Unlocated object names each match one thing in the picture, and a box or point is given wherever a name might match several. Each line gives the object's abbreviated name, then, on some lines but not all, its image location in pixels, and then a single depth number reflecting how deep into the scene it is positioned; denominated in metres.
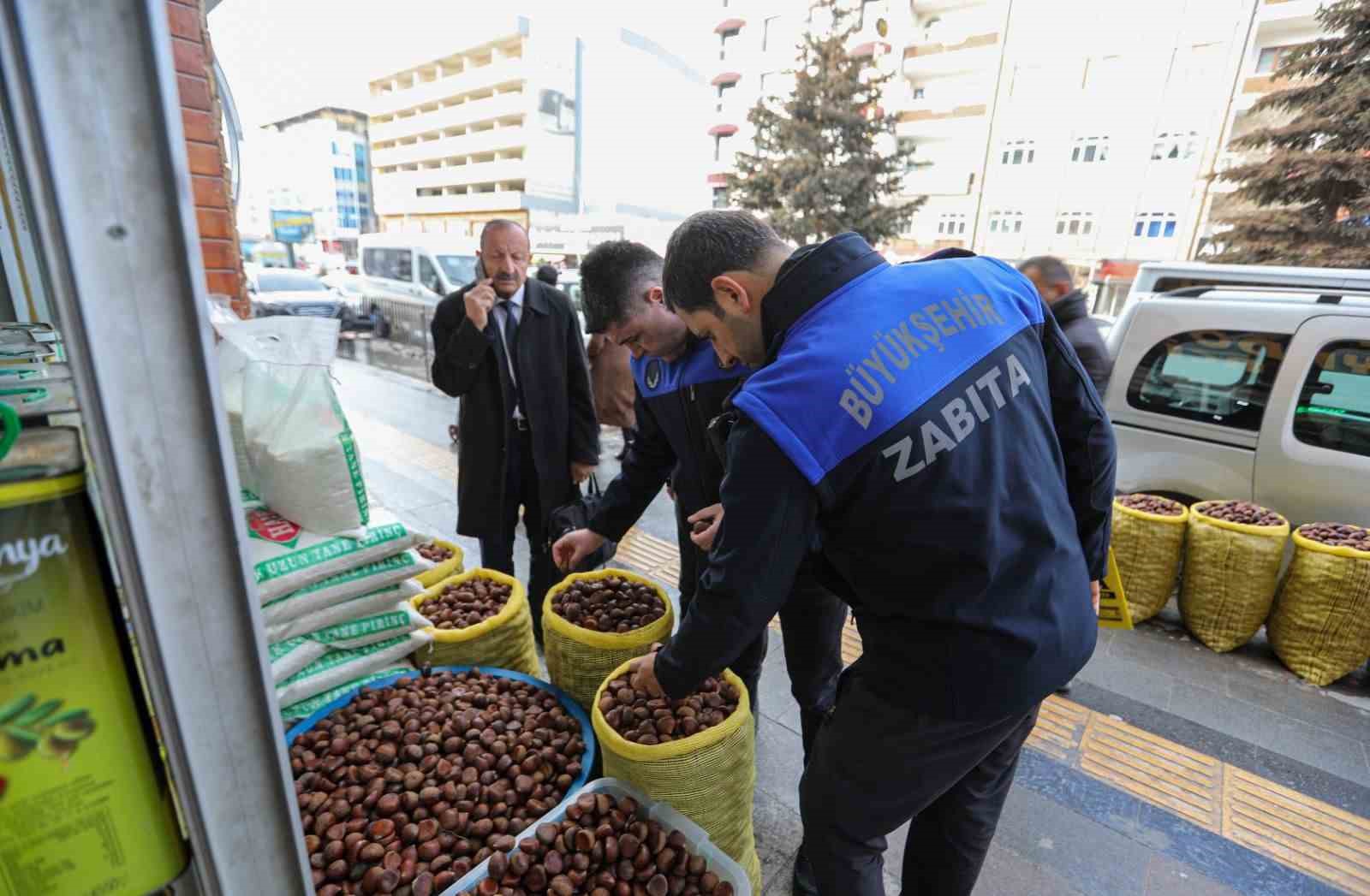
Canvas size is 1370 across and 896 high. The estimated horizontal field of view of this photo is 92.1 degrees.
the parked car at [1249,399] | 3.60
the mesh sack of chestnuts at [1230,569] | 3.51
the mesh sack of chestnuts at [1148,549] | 3.79
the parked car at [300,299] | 13.67
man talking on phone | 2.94
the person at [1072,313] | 4.05
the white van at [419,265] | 12.70
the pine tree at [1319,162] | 9.65
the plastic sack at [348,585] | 1.56
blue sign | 39.97
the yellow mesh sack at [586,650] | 2.12
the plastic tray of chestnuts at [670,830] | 1.52
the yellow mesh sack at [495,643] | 2.16
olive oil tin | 0.53
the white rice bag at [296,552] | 1.49
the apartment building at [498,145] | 44.38
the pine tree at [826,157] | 15.88
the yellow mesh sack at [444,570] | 2.83
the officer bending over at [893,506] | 1.22
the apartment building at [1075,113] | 21.48
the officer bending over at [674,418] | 2.17
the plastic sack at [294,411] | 1.48
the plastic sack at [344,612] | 1.60
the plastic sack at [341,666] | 1.72
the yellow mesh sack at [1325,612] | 3.27
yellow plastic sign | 2.24
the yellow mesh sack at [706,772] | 1.68
